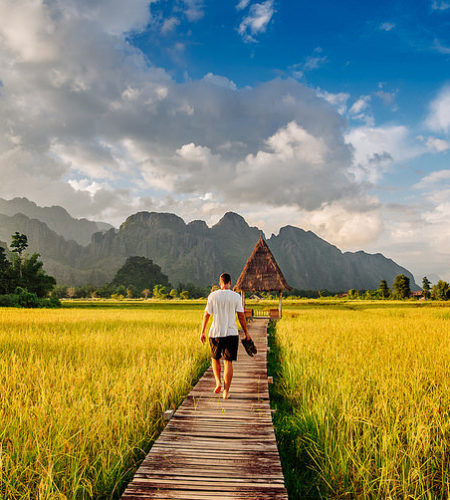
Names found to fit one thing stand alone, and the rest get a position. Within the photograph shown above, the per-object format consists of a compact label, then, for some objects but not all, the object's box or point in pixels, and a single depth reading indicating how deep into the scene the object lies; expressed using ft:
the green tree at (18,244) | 146.92
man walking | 14.98
